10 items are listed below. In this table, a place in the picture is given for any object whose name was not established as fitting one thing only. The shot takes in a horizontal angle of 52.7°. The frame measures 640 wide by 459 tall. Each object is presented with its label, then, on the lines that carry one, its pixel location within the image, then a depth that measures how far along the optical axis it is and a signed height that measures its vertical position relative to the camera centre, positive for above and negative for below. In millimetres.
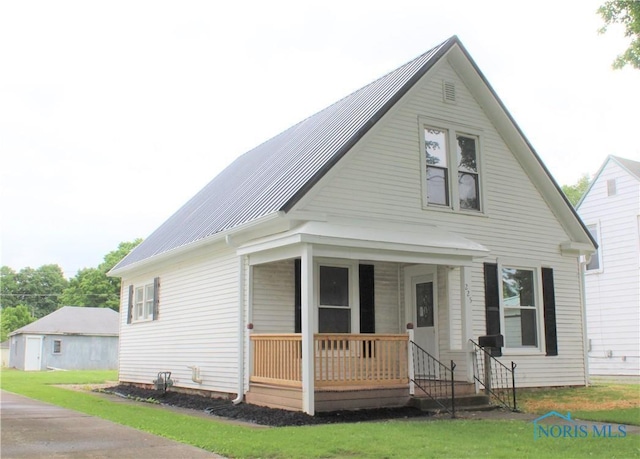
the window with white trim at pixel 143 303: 18281 +290
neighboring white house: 21172 +1303
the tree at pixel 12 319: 60906 -500
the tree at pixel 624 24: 14562 +6440
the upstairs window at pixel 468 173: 14461 +3071
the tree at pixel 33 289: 87312 +3381
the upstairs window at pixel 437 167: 13992 +3108
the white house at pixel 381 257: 11211 +1059
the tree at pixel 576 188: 51375 +10018
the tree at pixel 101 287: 67444 +2784
